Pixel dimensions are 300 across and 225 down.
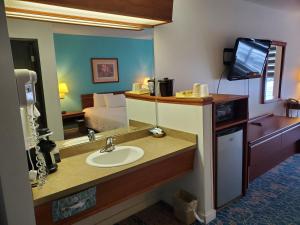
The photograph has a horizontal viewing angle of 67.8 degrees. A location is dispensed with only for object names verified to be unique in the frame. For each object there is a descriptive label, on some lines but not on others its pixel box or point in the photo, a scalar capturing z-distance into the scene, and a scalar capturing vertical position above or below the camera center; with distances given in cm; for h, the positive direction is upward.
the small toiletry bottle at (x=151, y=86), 225 -7
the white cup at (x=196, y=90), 198 -11
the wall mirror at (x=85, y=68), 162 +11
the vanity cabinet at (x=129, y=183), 127 -72
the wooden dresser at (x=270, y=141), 270 -89
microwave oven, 213 -35
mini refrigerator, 213 -87
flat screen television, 287 +22
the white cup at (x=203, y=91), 195 -12
